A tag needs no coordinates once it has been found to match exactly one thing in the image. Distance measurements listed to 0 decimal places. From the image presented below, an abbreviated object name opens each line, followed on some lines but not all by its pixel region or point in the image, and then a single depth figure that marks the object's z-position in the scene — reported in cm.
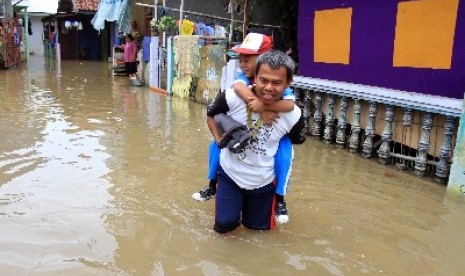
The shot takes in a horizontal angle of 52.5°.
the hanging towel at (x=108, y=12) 1820
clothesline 1249
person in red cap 320
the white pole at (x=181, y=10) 1180
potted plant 1198
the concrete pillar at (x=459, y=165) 447
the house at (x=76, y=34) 2952
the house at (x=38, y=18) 3512
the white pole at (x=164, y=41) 1244
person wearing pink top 1652
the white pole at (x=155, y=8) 1305
